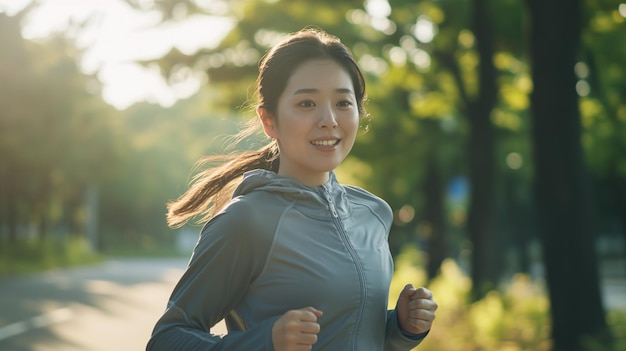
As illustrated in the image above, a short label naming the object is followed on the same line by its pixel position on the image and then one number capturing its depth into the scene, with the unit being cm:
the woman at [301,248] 261
